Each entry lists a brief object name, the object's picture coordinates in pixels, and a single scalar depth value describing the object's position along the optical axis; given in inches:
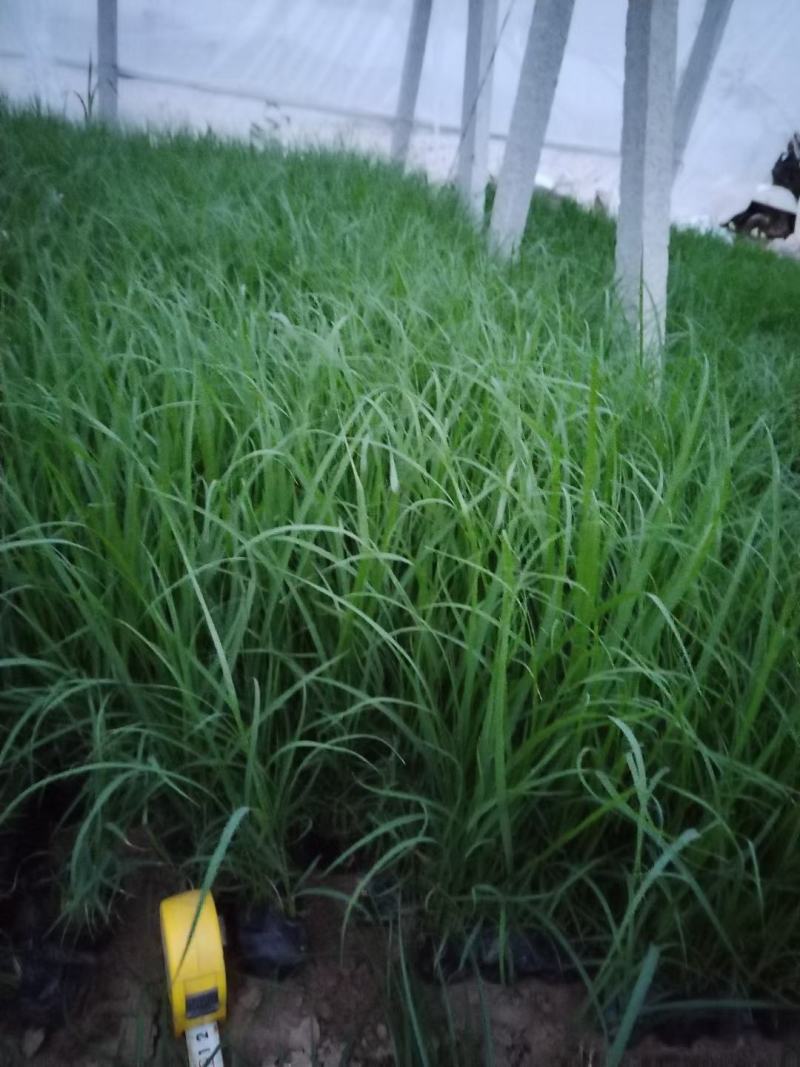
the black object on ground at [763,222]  128.8
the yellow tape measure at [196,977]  23.6
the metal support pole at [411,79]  111.1
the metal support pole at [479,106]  85.1
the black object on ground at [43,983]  25.3
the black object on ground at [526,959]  27.0
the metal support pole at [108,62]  101.2
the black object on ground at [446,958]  26.5
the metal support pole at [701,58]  91.7
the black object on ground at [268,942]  26.7
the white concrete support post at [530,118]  62.8
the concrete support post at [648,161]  49.3
